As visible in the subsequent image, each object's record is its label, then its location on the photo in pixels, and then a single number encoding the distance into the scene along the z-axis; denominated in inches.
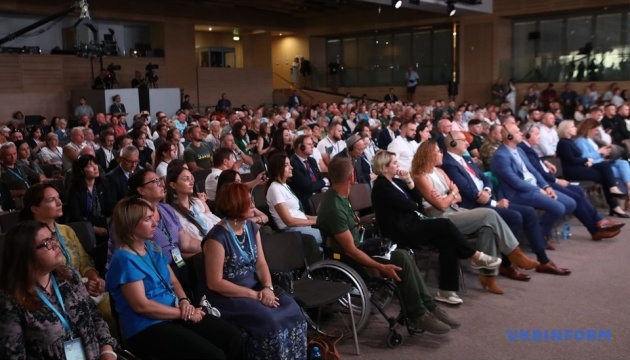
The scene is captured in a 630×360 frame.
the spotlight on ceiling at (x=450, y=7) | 561.0
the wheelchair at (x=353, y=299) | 138.7
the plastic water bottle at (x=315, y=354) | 119.6
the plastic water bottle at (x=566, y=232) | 234.4
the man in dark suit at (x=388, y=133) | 362.3
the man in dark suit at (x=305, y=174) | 211.2
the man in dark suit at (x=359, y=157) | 250.9
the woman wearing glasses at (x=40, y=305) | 85.4
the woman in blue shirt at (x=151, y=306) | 101.1
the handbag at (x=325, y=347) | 122.3
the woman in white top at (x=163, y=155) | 213.0
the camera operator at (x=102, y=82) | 564.0
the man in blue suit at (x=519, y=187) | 213.9
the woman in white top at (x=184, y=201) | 144.3
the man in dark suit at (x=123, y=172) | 187.9
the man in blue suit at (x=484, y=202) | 193.6
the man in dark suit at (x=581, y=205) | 228.1
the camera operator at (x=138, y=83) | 589.3
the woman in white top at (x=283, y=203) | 172.1
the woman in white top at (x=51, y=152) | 307.1
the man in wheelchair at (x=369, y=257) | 140.3
